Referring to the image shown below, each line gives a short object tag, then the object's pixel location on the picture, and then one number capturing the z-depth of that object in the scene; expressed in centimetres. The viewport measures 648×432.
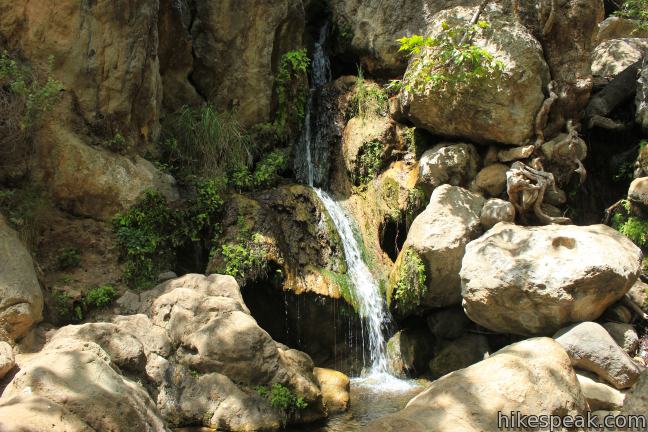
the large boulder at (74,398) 364
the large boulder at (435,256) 784
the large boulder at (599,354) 605
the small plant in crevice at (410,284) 784
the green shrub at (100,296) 668
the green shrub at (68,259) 702
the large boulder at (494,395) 397
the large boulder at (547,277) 650
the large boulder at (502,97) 856
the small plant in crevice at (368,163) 973
